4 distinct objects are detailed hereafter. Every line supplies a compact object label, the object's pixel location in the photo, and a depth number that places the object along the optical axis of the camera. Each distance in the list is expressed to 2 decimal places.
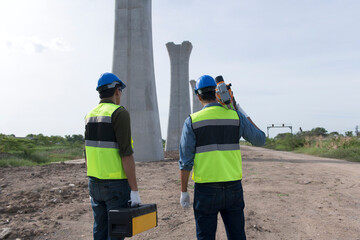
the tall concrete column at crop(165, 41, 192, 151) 28.76
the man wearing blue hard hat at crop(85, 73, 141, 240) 2.61
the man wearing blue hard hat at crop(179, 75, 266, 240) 2.60
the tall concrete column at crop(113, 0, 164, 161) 14.52
